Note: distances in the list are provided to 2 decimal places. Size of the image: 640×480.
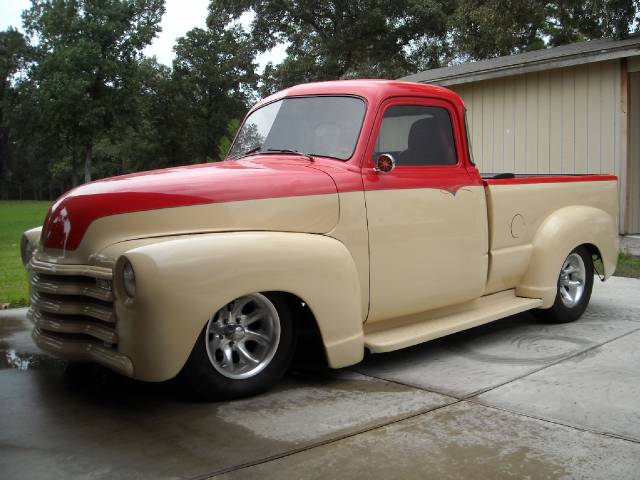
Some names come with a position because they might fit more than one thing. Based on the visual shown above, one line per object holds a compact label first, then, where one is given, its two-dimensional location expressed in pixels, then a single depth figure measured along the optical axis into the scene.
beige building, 10.30
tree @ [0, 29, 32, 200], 51.21
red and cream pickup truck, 3.49
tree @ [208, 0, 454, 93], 30.05
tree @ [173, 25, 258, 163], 46.16
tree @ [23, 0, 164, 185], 39.34
